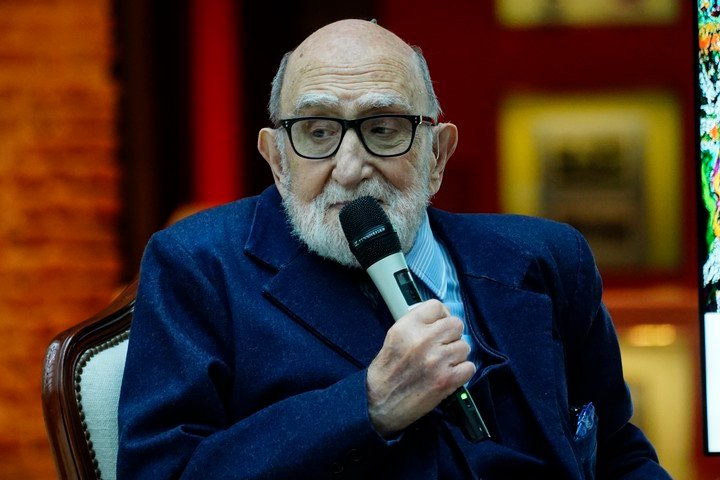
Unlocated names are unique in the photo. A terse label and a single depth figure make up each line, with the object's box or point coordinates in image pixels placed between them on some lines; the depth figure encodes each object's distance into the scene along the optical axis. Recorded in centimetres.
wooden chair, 461
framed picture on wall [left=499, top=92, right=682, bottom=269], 611
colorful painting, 460
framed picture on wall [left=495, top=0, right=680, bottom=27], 604
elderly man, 451
